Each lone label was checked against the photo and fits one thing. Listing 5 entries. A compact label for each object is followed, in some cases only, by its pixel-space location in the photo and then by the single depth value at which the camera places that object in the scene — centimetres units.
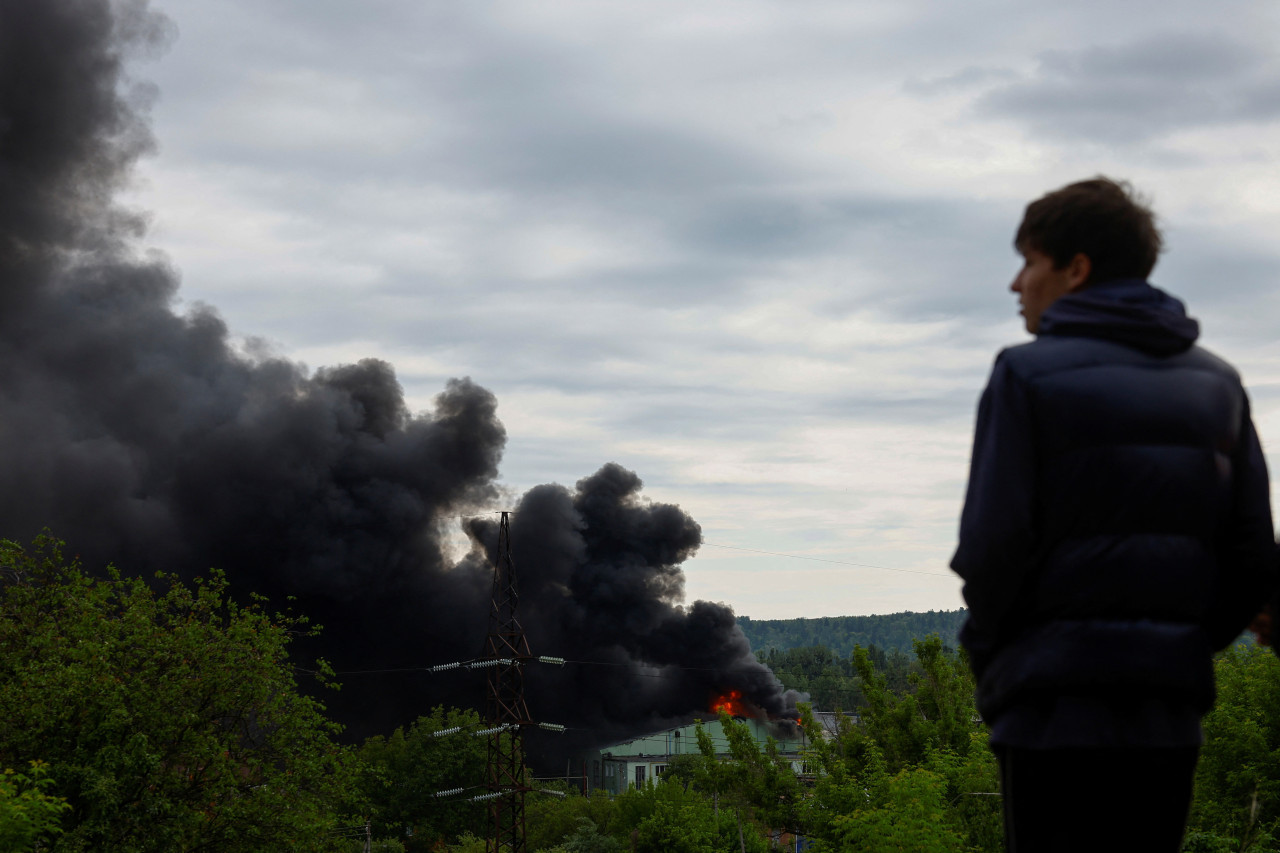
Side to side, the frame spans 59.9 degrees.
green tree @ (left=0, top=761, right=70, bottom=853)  1456
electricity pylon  3731
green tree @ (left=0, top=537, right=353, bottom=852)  2094
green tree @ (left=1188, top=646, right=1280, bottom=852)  2361
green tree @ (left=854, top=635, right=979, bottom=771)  2677
